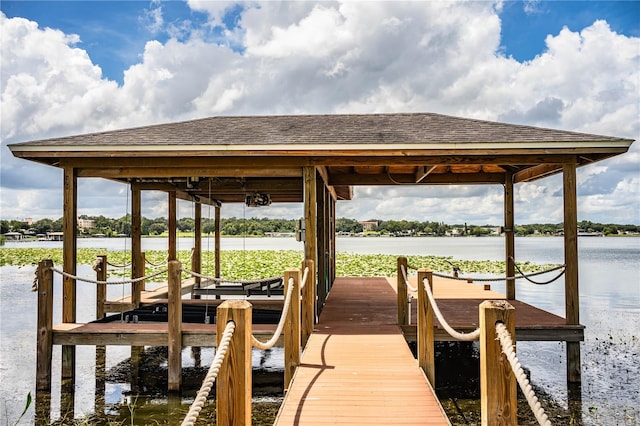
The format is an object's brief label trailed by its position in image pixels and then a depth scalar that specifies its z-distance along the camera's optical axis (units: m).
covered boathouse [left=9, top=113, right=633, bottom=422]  7.45
